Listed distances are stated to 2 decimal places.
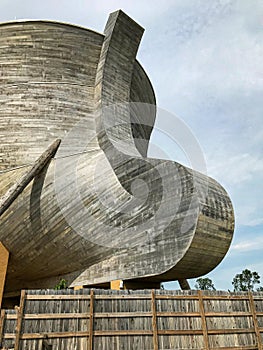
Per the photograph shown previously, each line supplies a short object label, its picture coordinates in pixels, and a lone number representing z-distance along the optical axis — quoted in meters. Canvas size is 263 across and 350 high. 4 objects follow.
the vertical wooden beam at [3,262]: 9.78
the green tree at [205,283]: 50.32
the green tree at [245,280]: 43.03
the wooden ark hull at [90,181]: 8.61
